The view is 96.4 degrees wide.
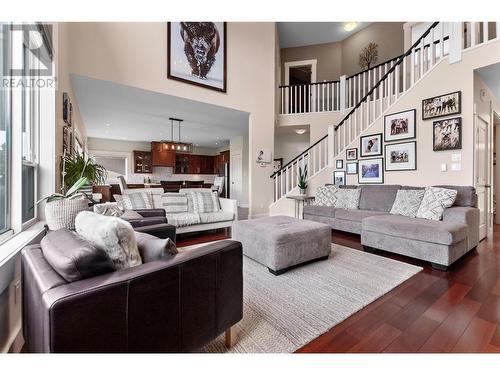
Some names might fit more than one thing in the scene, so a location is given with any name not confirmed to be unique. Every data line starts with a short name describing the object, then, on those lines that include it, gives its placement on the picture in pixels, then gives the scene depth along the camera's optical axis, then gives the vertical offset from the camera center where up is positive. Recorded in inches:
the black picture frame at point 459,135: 128.0 +30.8
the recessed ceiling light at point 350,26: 249.6 +182.7
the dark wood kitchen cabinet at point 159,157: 332.2 +46.0
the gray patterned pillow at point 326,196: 173.0 -7.3
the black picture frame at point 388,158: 148.5 +20.9
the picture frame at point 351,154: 182.5 +27.5
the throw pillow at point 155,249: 42.3 -12.1
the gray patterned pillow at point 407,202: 124.4 -9.1
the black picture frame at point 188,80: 150.6 +85.1
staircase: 130.3 +79.3
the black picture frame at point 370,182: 165.9 +10.5
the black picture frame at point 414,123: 148.7 +42.4
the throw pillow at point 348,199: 160.4 -8.8
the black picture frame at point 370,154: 166.9 +31.1
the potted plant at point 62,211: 65.2 -7.1
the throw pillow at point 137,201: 128.9 -8.5
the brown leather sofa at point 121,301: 28.9 -17.2
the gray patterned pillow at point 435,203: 111.2 -8.1
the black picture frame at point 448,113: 128.5 +46.9
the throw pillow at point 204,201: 150.9 -10.2
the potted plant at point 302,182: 202.4 +4.3
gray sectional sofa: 91.9 -20.9
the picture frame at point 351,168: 182.5 +15.8
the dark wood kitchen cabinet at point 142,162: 336.3 +37.9
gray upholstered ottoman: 88.0 -23.1
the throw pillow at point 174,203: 143.9 -10.4
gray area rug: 52.9 -35.3
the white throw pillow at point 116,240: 38.6 -9.5
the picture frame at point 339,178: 191.0 +7.6
